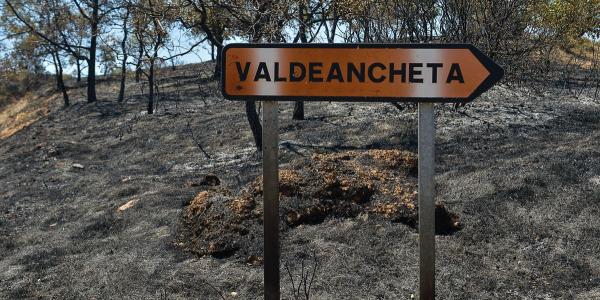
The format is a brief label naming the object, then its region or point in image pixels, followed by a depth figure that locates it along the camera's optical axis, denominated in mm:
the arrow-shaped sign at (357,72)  2836
